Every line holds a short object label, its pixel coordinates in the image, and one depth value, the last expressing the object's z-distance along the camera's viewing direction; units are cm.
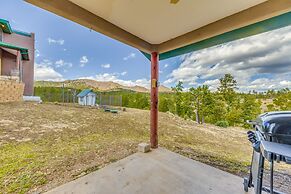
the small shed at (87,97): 1004
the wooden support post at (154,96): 266
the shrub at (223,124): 706
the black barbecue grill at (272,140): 77
